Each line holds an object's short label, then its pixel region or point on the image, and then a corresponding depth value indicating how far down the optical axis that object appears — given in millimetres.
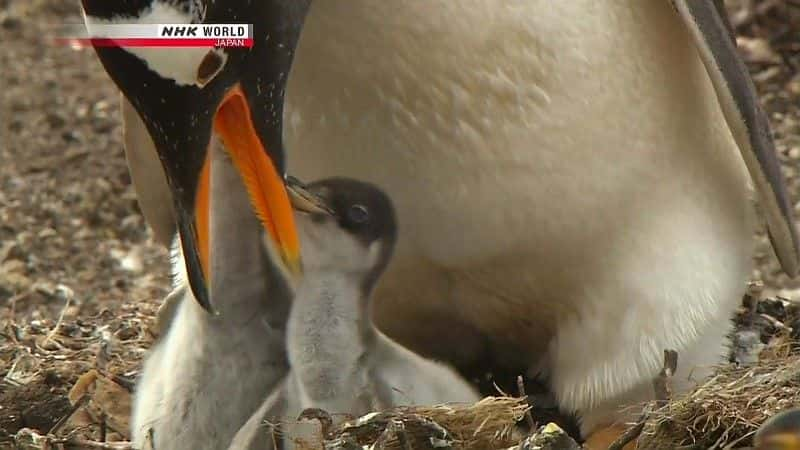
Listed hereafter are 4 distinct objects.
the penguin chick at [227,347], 5934
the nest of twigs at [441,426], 5590
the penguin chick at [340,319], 5871
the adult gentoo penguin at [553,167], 6098
